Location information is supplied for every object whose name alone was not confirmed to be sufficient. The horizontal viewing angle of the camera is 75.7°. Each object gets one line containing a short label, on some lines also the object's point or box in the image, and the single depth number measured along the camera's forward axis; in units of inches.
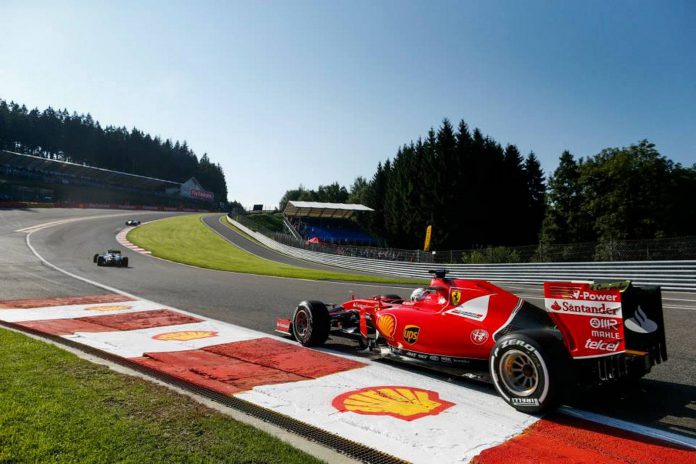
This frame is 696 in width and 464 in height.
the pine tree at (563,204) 1962.4
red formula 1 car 186.4
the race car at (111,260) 933.4
